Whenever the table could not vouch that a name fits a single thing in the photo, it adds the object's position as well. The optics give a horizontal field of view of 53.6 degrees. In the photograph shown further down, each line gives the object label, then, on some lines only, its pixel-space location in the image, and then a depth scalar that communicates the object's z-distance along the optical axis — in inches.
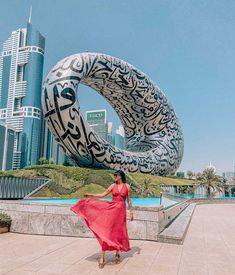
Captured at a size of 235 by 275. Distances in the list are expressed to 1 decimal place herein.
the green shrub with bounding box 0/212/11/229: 214.2
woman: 133.8
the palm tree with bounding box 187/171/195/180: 1859.0
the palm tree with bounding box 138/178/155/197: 864.1
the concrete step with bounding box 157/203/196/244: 189.5
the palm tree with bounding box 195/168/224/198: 1139.5
